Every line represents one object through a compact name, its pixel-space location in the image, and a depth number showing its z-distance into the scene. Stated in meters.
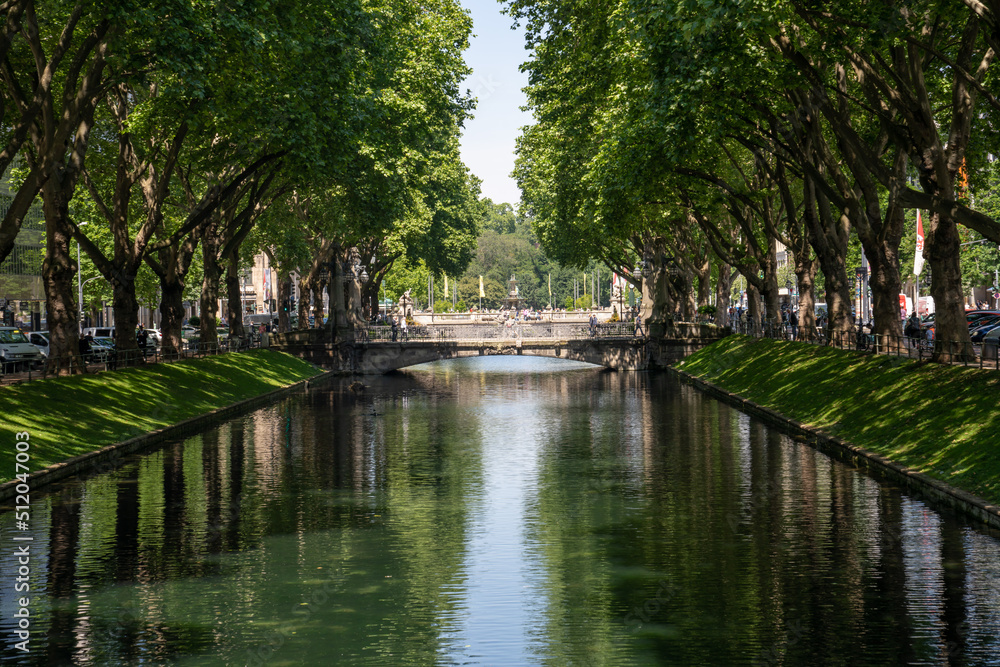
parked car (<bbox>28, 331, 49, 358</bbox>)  55.94
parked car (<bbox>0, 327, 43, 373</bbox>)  47.78
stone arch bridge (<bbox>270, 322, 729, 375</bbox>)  66.62
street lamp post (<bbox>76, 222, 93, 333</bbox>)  75.54
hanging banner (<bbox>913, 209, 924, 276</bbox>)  51.13
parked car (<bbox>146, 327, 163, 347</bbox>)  72.11
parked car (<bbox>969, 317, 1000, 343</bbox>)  50.31
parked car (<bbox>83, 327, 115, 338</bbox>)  70.81
